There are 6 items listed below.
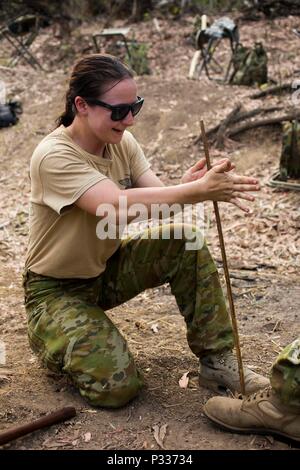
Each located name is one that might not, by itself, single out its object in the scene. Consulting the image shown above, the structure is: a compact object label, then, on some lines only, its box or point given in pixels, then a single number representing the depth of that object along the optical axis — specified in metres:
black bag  8.56
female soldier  3.01
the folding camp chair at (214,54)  9.28
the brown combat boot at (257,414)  2.74
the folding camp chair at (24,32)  11.40
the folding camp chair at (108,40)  11.87
